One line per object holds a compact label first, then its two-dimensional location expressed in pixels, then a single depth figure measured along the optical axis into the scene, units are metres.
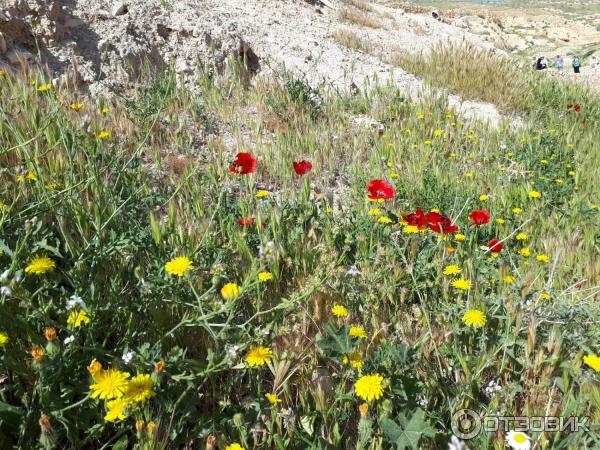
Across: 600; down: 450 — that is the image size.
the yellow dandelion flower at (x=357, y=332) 0.69
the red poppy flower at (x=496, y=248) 0.91
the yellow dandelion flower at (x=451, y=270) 0.83
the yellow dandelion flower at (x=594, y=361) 0.63
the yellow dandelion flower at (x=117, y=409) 0.52
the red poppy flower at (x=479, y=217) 0.92
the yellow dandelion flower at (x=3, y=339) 0.55
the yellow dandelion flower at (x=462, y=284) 0.79
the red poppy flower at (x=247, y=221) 0.89
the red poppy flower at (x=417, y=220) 0.86
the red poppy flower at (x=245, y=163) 0.87
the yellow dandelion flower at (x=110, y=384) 0.53
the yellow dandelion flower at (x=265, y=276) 0.73
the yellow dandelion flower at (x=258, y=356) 0.63
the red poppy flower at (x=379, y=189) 0.95
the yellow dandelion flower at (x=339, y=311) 0.71
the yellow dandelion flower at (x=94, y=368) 0.52
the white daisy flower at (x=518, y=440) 0.54
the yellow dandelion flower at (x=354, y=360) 0.63
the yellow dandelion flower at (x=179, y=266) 0.65
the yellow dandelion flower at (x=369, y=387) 0.59
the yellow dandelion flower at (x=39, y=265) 0.64
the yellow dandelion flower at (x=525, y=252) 0.94
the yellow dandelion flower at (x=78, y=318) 0.57
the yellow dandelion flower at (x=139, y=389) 0.53
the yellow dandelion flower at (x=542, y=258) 0.92
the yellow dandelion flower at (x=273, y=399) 0.60
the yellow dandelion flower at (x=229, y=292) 0.57
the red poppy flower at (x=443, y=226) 0.85
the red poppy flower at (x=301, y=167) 0.97
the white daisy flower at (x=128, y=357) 0.55
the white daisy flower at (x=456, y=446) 0.41
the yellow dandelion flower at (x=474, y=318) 0.70
